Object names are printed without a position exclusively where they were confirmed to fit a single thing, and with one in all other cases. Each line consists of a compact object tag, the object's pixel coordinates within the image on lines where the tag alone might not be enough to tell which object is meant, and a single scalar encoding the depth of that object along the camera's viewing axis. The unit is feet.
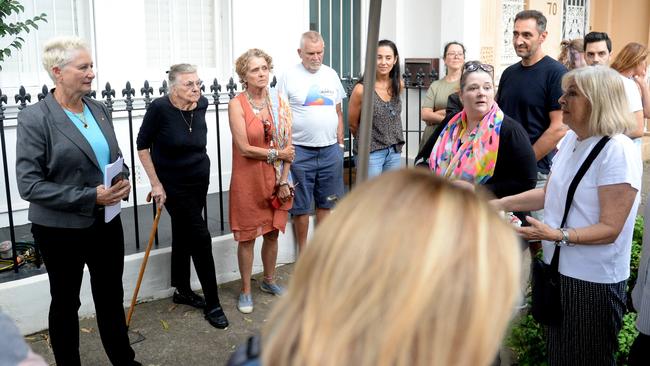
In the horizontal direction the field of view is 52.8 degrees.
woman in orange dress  15.89
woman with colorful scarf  11.82
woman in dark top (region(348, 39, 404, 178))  18.90
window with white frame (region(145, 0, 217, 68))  22.84
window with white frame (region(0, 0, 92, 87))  19.98
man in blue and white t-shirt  17.85
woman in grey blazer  11.17
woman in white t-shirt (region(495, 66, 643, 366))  9.53
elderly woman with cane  14.83
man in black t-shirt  15.34
